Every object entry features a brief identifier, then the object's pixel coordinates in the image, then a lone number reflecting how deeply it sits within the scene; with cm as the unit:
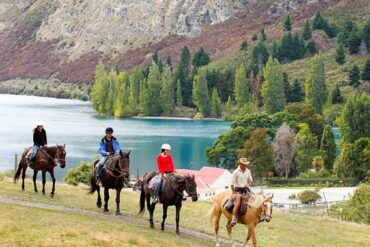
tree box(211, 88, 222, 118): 15725
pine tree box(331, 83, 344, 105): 14075
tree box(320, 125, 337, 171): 8500
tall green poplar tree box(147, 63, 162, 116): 16312
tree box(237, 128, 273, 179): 7831
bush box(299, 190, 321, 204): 6152
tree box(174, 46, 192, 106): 16700
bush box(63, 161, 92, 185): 5275
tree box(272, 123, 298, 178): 8169
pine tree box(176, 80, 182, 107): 16450
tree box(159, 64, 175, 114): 16325
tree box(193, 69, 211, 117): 15762
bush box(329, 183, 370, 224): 4541
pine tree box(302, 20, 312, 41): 18386
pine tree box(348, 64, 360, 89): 14675
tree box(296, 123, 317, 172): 8506
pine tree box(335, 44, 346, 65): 16288
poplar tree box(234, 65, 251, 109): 15300
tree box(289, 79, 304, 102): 14888
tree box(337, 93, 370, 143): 8700
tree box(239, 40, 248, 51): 19525
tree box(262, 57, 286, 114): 14338
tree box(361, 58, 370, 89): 14675
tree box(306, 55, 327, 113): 13638
